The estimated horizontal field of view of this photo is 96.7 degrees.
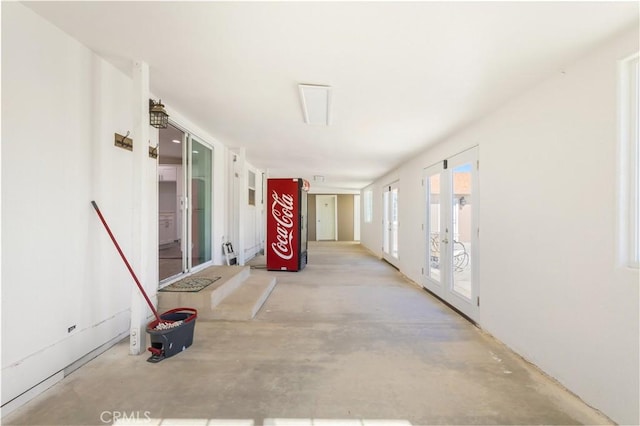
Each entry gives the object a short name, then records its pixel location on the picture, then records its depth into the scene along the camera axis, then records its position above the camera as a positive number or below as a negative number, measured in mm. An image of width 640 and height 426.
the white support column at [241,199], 5383 +271
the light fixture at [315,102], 2584 +1122
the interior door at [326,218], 13547 -280
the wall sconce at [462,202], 3650 +136
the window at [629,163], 1653 +293
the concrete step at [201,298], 3080 -966
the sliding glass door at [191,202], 3881 +145
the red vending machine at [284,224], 6082 -260
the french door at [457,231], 3326 -242
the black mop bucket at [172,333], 2316 -1017
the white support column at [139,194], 2330 +145
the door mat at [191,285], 3247 -878
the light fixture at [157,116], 2552 +882
